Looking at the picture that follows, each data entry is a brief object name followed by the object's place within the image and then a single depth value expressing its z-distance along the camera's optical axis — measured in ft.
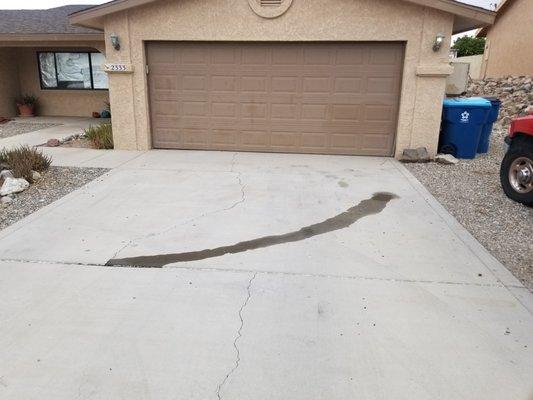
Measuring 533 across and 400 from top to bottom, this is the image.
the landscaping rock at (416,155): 32.40
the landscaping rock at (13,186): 22.98
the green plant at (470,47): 116.47
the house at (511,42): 61.77
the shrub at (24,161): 24.93
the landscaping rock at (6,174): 24.82
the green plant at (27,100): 54.90
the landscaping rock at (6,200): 22.04
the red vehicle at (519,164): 22.75
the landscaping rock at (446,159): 31.96
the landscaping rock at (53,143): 36.96
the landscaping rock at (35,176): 25.36
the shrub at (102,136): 35.86
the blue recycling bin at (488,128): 34.78
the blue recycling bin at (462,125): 32.50
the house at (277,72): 31.17
